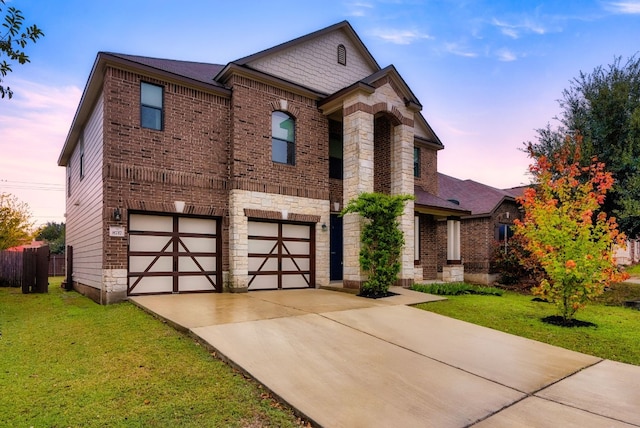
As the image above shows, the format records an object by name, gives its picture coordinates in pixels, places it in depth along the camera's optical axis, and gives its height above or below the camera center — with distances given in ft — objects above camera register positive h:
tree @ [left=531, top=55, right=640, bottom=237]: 45.52 +13.22
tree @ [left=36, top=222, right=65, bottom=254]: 185.51 -1.69
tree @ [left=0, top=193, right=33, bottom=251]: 74.84 +1.49
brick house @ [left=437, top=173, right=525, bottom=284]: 62.39 +0.37
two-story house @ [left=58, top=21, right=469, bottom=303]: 32.63 +6.21
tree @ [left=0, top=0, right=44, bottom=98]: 12.23 +6.51
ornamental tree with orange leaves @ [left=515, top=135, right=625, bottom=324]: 25.80 -1.19
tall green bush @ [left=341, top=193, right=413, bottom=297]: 34.55 -0.91
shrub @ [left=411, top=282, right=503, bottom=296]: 39.96 -6.46
